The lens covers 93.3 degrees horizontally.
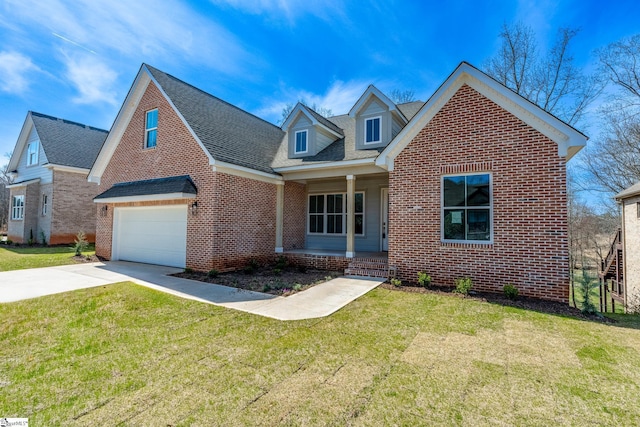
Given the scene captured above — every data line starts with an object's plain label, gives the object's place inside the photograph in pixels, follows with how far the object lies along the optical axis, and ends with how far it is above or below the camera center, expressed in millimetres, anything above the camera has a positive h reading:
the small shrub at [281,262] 11122 -1394
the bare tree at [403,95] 23516 +10410
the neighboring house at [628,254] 12898 -1109
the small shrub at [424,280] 8141 -1418
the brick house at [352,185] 7297 +1337
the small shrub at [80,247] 13367 -1079
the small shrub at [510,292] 7077 -1483
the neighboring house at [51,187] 18109 +2246
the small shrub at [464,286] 7371 -1430
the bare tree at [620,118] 18047 +6980
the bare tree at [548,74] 17578 +9362
